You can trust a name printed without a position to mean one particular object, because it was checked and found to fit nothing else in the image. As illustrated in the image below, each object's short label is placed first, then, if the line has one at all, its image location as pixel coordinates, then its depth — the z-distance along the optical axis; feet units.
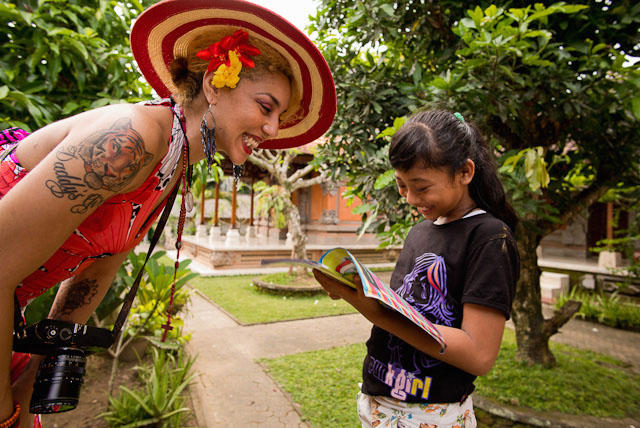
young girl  3.58
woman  2.84
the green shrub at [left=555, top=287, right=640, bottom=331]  22.15
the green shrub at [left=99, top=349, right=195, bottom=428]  8.71
